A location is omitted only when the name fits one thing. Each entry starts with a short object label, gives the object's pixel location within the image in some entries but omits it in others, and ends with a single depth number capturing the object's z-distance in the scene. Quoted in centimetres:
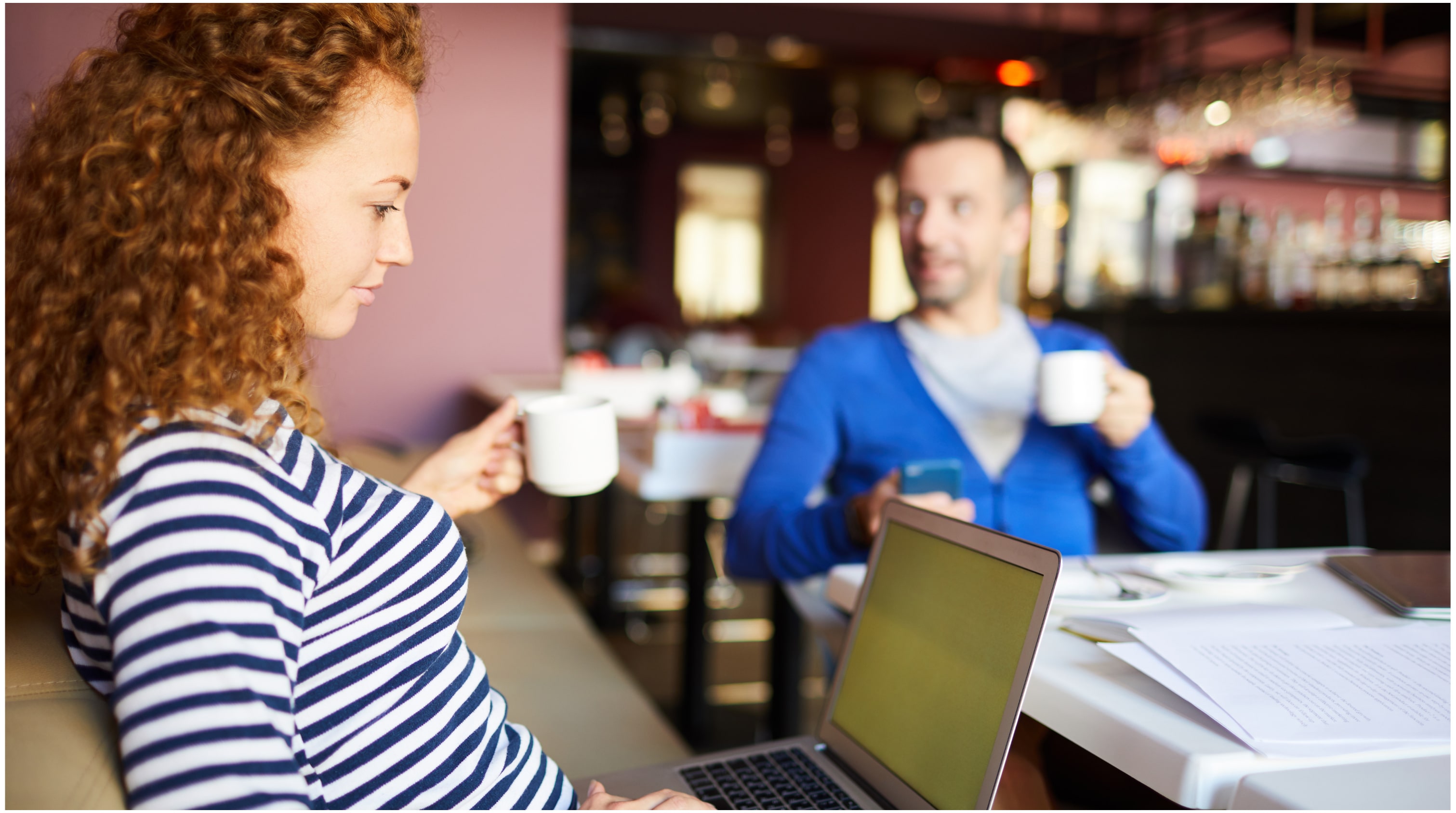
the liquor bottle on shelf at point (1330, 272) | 458
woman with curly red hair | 62
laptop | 80
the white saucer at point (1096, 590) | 108
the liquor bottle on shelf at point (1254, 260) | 492
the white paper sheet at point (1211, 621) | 96
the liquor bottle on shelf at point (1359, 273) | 443
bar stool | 355
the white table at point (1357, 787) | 66
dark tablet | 105
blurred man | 164
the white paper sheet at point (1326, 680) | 75
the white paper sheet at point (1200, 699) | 72
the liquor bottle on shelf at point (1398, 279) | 412
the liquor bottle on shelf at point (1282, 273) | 478
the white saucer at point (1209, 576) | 117
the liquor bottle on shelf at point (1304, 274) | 473
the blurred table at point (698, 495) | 199
